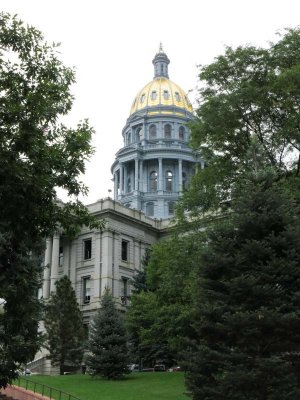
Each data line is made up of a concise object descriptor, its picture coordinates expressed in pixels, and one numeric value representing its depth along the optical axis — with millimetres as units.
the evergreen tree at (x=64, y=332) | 41500
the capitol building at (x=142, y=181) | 59844
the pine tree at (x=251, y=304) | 16531
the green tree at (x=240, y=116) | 29156
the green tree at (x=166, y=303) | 29000
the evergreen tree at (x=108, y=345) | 34625
